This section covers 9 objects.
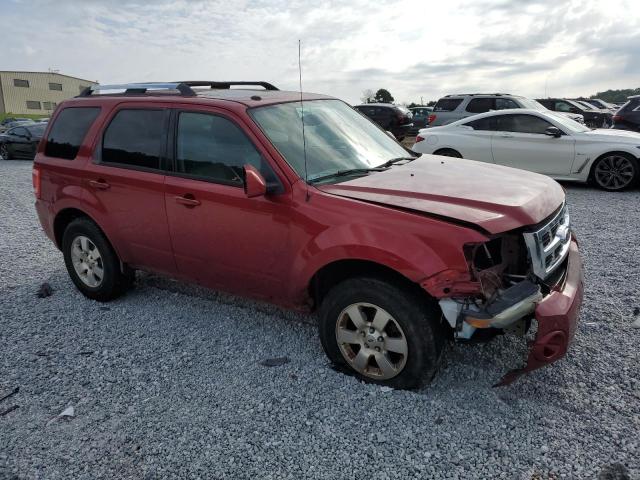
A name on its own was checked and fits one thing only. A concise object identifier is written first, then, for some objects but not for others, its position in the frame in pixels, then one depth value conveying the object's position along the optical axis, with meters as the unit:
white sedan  9.48
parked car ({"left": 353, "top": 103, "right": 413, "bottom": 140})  19.41
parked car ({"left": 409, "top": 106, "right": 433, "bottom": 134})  23.66
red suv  2.98
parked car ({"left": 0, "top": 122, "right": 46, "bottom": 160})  19.86
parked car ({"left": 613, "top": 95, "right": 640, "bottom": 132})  12.38
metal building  79.31
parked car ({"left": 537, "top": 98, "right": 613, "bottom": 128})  20.27
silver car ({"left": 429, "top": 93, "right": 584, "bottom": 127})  14.73
